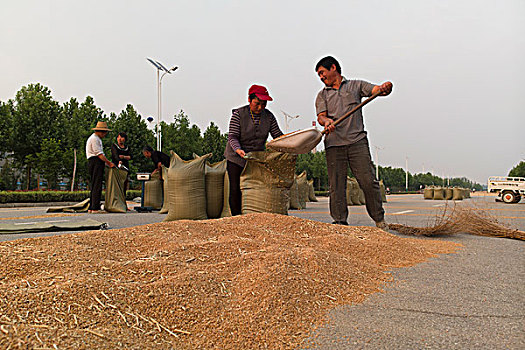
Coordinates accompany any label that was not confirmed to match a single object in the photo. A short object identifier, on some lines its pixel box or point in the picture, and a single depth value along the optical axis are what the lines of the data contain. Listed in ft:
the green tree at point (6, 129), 66.60
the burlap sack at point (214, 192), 16.55
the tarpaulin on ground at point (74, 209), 22.85
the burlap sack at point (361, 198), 47.68
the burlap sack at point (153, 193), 26.27
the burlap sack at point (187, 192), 15.87
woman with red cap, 14.71
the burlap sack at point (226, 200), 16.06
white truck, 60.39
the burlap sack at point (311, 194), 49.87
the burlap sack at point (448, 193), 78.67
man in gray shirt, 13.00
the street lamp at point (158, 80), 80.57
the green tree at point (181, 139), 90.12
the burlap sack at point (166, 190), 16.81
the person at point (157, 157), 23.41
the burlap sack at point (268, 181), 13.53
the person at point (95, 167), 22.91
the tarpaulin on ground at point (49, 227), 12.51
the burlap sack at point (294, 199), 30.66
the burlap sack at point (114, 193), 22.94
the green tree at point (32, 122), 68.28
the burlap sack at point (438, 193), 80.25
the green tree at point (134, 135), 81.87
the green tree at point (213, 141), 98.63
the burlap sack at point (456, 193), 76.27
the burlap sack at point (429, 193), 80.53
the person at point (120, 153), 24.26
